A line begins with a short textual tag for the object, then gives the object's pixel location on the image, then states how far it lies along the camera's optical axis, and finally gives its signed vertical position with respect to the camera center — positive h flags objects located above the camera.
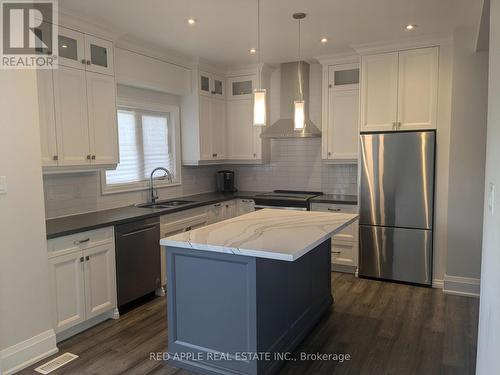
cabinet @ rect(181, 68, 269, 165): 4.89 +0.48
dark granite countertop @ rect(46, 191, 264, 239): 2.97 -0.51
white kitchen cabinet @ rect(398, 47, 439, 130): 3.99 +0.71
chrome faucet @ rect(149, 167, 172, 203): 4.48 -0.26
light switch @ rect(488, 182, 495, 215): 1.62 -0.19
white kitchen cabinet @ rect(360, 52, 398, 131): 4.17 +0.72
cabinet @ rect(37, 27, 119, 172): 3.03 +0.45
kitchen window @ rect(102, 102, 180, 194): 4.18 +0.15
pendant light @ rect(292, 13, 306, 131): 2.95 +0.33
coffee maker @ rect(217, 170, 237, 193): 5.55 -0.32
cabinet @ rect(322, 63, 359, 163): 4.57 +0.54
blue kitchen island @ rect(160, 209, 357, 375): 2.33 -0.88
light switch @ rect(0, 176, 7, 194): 2.48 -0.15
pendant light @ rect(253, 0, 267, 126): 2.76 +0.36
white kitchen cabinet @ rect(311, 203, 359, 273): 4.46 -0.99
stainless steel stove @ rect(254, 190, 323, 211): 4.59 -0.51
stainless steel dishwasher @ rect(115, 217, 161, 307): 3.39 -0.90
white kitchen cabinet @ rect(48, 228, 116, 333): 2.88 -0.91
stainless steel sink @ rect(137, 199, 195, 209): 4.31 -0.51
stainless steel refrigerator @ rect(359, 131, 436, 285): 4.00 -0.51
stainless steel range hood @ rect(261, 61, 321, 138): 4.88 +0.83
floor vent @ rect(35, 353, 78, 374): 2.60 -1.39
